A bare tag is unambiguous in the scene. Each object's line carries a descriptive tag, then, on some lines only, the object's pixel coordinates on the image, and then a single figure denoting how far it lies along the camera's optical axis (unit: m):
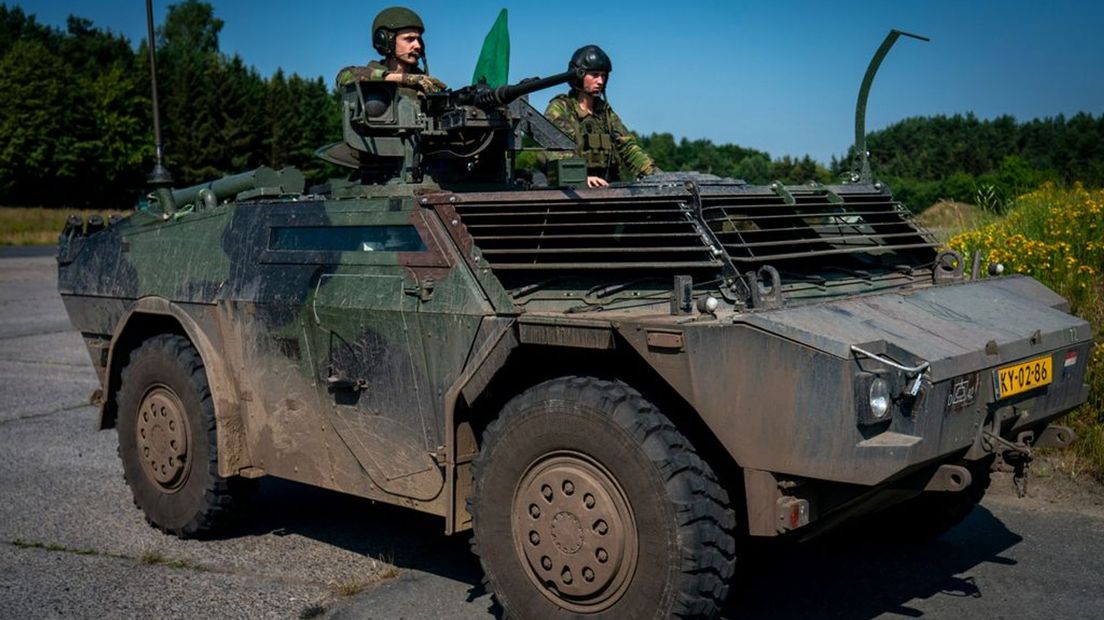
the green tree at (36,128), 52.00
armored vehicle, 4.22
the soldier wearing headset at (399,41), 6.55
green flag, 6.12
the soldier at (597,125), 7.29
